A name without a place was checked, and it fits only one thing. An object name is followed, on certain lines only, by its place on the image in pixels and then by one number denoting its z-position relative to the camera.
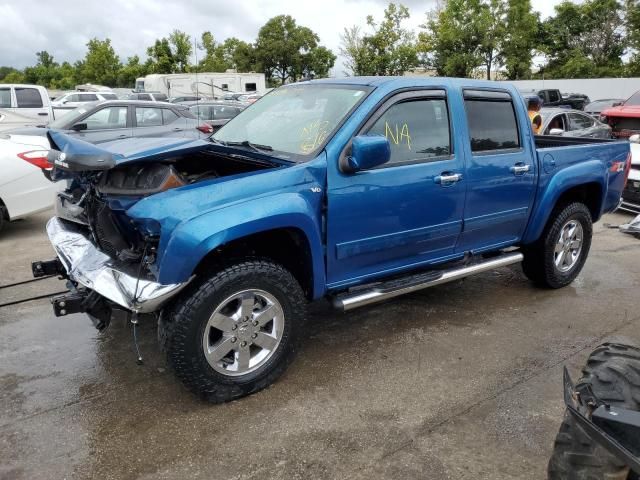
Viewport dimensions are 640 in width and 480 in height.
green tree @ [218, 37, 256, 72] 58.66
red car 12.38
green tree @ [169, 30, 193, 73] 46.62
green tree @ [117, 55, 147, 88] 55.81
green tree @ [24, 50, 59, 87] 76.81
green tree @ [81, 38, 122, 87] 57.31
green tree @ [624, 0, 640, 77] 35.03
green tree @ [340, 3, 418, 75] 37.47
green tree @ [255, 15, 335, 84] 57.94
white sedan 6.42
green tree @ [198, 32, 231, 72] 55.24
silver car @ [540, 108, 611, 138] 10.78
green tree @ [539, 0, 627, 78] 36.72
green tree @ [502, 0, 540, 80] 36.03
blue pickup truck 3.03
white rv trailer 34.06
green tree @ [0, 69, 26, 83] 78.10
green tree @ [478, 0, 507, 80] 35.59
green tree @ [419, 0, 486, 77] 36.09
